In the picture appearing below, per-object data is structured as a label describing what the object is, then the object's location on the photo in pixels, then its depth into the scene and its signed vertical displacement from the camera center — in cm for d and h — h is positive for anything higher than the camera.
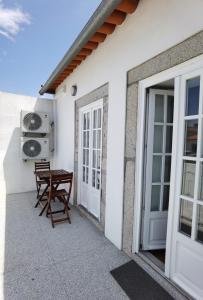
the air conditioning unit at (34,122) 591 +46
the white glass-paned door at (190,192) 188 -55
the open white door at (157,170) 271 -47
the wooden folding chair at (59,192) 393 -122
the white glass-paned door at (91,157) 399 -45
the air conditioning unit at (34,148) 597 -36
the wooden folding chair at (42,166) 581 -90
